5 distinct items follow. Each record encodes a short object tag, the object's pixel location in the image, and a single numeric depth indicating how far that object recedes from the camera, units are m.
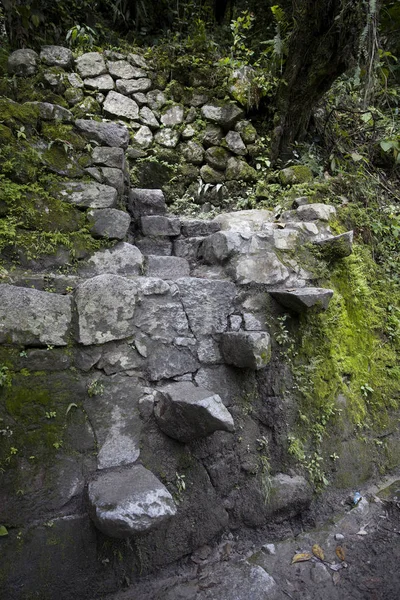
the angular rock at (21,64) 3.42
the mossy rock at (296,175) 3.80
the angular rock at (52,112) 2.53
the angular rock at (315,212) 3.23
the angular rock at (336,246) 2.88
